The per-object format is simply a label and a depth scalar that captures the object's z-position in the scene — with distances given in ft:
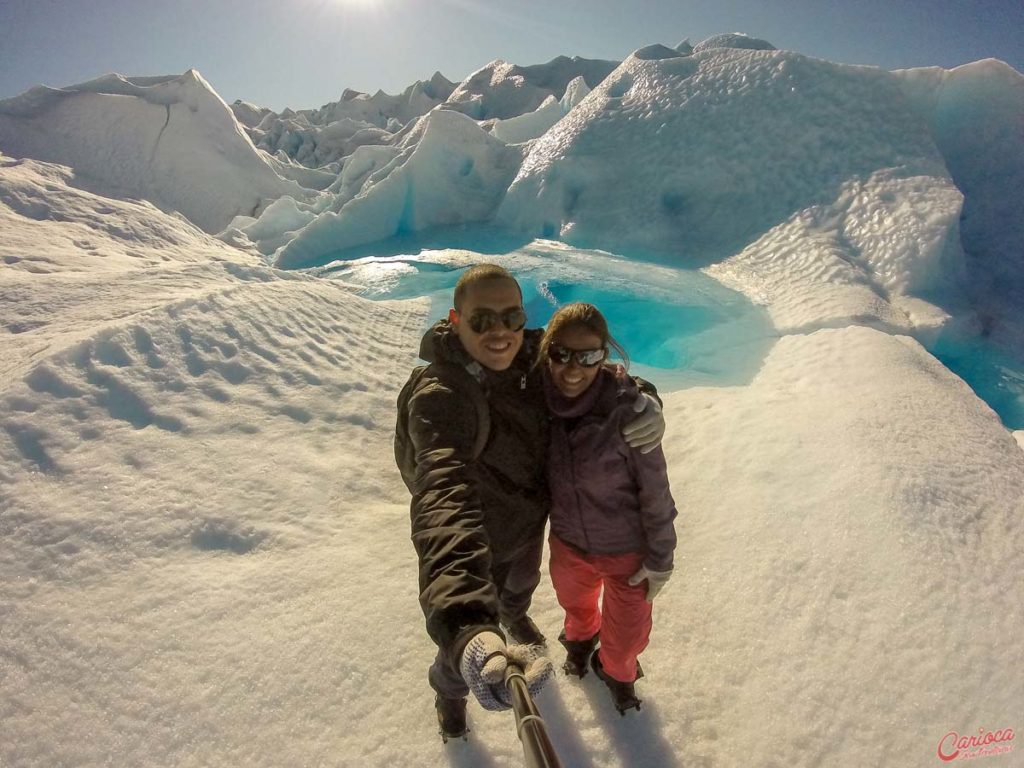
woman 4.27
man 2.82
